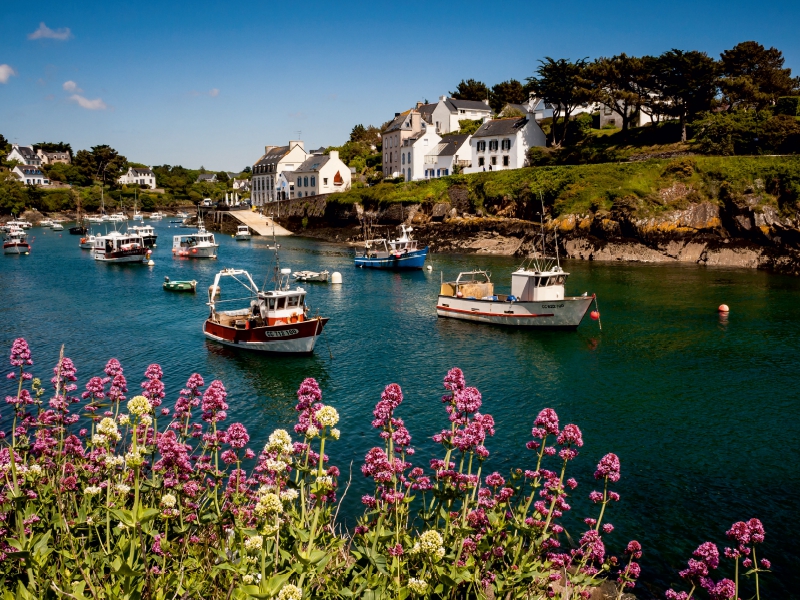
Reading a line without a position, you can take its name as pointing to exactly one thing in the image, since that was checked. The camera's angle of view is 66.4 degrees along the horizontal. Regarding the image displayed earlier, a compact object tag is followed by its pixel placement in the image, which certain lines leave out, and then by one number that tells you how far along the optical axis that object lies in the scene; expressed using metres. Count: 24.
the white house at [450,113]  114.56
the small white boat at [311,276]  57.41
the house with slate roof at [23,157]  192.50
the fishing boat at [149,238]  89.11
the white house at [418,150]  101.81
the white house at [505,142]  90.06
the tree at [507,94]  116.56
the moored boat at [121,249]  72.75
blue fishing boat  65.94
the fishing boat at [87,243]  89.54
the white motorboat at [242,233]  107.25
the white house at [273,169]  133.50
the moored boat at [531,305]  38.19
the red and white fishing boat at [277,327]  32.12
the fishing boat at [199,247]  79.50
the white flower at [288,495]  6.56
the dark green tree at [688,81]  73.81
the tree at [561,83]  86.00
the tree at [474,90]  127.69
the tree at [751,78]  73.19
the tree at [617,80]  79.50
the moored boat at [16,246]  81.44
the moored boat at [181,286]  53.41
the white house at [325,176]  116.50
